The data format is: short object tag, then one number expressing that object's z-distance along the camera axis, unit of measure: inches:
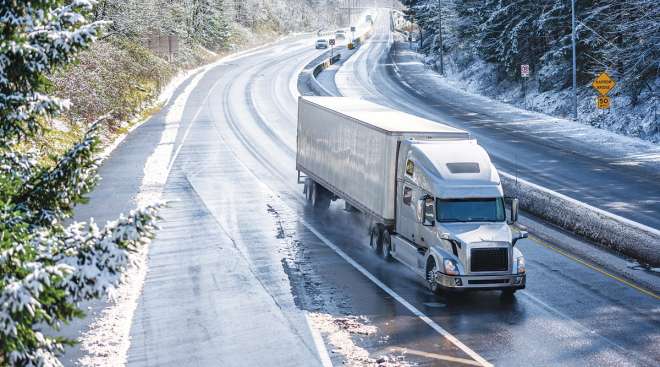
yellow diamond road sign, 1824.6
